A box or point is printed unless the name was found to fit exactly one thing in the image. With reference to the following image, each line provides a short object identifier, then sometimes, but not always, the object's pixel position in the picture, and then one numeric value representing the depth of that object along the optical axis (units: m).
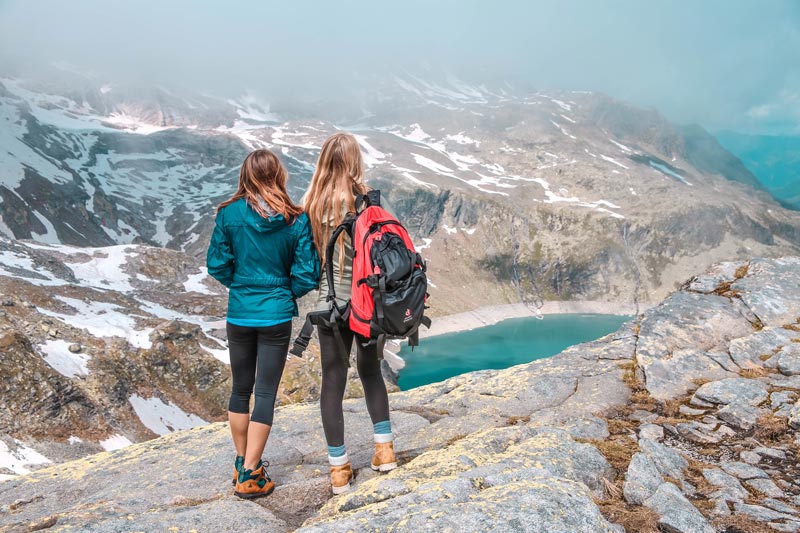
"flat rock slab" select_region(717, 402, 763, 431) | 9.05
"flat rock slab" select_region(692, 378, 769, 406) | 9.80
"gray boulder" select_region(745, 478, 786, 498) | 6.68
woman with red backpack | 7.02
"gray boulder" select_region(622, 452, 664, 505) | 6.21
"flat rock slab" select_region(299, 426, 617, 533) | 4.93
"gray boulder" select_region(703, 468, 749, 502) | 6.50
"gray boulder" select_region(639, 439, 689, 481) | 7.14
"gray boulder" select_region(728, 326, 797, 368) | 11.46
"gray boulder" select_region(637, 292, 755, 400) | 11.34
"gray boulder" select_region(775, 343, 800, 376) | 10.60
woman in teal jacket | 7.08
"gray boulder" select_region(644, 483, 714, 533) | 5.45
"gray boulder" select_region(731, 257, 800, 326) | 12.84
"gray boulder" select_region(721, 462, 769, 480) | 7.20
